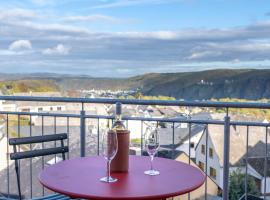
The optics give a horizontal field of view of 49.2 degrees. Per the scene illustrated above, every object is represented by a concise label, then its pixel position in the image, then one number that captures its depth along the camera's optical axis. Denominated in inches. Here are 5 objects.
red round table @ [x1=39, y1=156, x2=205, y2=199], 62.7
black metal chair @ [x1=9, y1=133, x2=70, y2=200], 90.1
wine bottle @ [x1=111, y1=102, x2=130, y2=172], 72.7
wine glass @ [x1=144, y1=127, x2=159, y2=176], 76.9
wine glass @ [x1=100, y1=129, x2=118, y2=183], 70.4
